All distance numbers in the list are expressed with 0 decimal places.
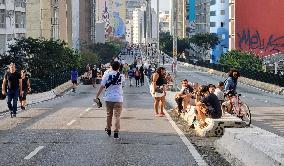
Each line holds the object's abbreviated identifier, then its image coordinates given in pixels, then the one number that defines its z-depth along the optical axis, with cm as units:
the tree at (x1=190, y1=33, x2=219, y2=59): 14300
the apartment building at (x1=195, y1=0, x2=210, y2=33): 18150
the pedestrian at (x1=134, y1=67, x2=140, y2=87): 5184
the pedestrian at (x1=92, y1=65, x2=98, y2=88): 5322
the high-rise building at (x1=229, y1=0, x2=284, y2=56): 11575
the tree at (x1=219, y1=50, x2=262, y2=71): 8043
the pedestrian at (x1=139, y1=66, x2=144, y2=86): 5327
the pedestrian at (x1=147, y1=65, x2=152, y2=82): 6639
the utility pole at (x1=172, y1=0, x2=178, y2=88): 4438
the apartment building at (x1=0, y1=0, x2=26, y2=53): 6838
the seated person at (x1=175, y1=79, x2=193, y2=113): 2122
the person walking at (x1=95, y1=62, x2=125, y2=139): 1409
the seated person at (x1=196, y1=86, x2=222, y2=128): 1556
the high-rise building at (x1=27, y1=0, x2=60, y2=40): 9581
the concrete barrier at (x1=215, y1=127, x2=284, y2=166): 891
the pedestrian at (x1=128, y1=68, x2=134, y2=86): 5659
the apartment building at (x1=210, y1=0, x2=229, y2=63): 15000
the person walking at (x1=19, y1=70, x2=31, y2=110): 2571
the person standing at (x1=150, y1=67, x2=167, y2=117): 2145
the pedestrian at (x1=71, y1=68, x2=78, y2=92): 4456
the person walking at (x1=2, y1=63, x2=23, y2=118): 2009
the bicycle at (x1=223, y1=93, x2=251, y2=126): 1878
